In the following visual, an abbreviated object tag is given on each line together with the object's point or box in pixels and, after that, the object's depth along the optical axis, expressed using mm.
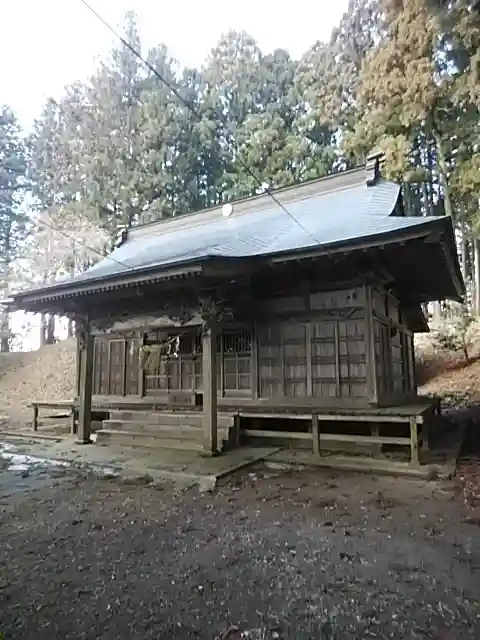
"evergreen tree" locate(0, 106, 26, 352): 21094
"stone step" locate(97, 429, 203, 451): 7377
